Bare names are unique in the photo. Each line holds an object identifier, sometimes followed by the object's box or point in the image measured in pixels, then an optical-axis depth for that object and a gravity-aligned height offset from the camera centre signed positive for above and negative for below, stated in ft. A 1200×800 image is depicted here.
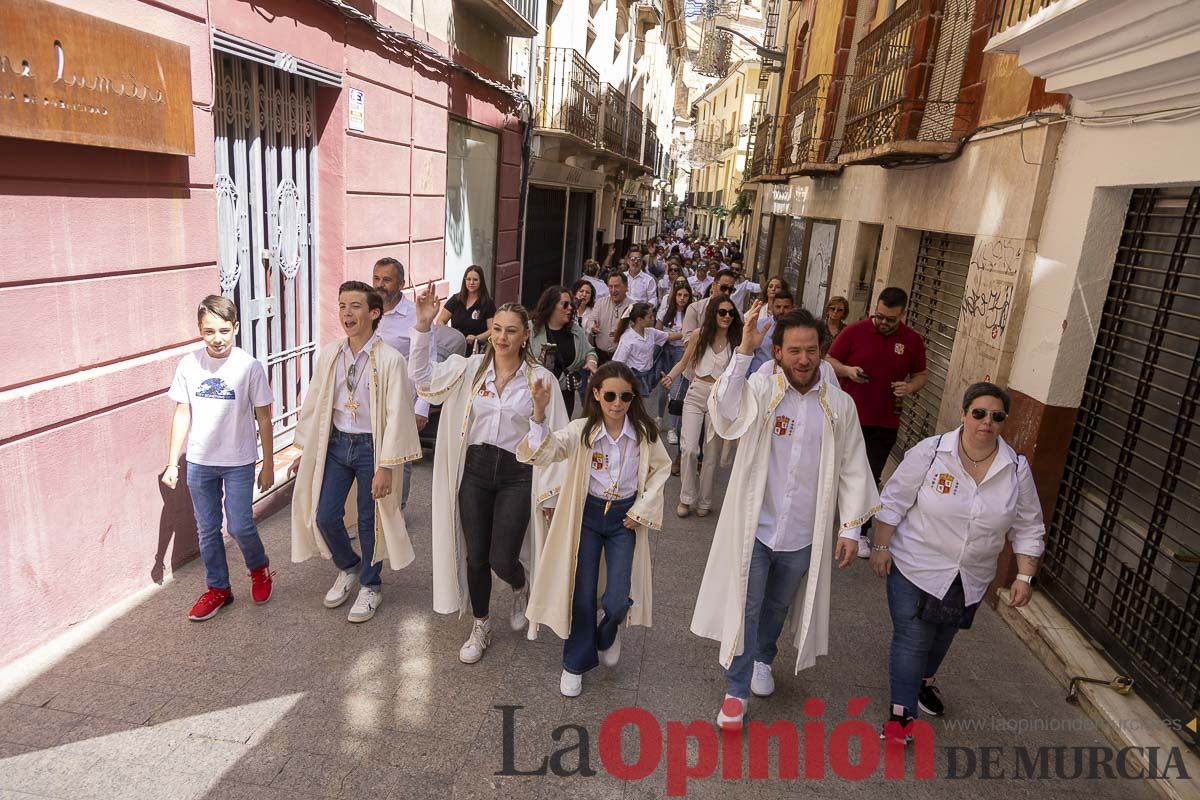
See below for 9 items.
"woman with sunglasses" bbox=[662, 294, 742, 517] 20.03 -4.30
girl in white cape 11.87 -4.53
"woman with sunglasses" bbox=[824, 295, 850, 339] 22.93 -2.53
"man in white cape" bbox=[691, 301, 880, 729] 11.61 -3.81
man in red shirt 18.38 -3.09
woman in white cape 12.64 -4.40
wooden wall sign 10.91 +1.19
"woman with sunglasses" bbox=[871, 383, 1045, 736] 11.32 -4.22
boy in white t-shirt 13.21 -4.33
